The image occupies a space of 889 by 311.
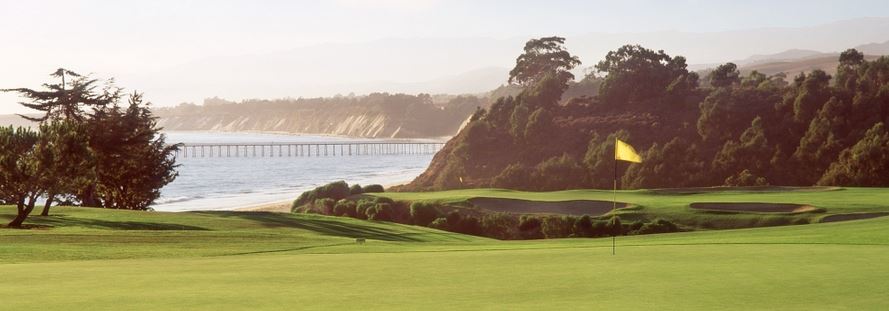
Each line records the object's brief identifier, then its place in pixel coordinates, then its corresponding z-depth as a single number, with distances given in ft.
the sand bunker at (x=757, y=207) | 169.34
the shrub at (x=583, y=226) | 169.78
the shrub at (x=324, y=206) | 234.38
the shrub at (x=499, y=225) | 186.52
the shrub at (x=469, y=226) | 190.39
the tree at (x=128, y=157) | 193.26
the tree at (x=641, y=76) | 392.06
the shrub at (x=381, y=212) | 206.80
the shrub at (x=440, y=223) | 191.29
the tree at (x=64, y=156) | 120.98
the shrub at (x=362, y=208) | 215.41
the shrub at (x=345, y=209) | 221.46
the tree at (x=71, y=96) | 217.56
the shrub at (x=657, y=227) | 161.27
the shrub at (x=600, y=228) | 167.73
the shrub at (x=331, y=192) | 259.23
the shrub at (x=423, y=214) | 201.46
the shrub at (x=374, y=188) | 283.18
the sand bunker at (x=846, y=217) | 147.90
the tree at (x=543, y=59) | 510.17
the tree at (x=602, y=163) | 318.04
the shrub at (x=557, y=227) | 175.22
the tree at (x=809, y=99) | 323.78
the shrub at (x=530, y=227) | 181.98
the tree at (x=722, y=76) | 409.49
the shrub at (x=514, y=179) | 334.65
